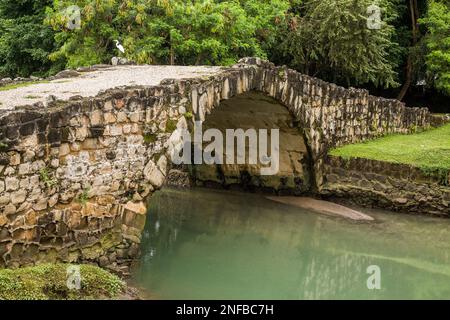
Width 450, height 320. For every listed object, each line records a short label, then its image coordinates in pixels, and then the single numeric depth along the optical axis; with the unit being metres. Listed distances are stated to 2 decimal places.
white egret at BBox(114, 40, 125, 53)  17.98
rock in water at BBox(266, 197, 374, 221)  15.11
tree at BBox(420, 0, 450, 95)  22.98
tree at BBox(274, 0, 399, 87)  21.59
